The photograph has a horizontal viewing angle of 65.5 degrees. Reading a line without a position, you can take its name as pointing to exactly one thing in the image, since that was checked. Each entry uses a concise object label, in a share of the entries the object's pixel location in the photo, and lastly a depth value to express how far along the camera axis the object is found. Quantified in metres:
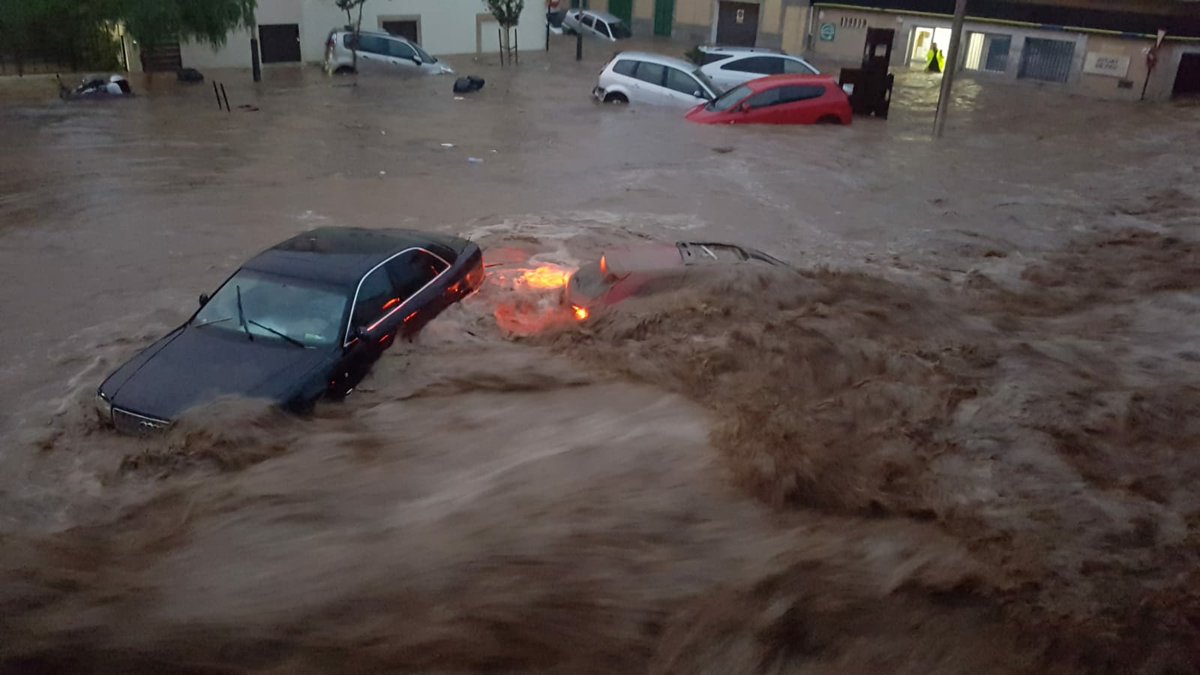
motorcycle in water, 20.25
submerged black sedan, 6.64
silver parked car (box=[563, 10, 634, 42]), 37.81
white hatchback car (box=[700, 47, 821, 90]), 22.73
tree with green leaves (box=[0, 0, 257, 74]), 21.31
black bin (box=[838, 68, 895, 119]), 21.05
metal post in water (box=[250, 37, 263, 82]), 23.92
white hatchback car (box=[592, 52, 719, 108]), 20.42
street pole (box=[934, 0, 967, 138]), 18.81
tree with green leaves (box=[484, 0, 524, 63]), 29.23
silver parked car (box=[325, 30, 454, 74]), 25.23
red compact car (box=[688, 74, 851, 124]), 18.95
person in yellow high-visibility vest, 30.42
